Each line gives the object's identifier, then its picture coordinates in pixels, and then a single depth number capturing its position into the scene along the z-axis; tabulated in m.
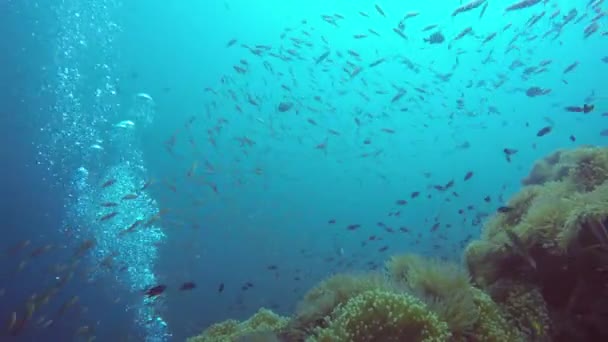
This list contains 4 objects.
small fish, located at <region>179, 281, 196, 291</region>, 7.90
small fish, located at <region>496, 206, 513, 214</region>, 5.87
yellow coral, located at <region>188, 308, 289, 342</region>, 6.06
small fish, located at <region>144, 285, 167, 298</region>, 6.38
